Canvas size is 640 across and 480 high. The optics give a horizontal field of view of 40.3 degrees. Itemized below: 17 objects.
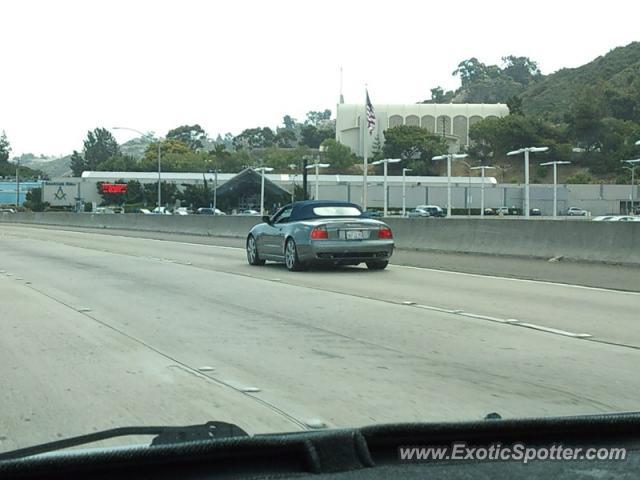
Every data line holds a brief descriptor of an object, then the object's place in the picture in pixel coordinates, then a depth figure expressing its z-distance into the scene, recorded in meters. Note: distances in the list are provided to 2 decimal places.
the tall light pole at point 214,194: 81.16
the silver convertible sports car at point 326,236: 17.44
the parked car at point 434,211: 74.56
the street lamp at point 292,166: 125.79
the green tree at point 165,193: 103.06
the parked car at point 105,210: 92.40
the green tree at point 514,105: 152.38
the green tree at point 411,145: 139.00
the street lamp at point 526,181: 53.16
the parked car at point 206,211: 77.71
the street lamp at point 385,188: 65.56
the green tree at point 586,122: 112.69
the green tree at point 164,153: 147.62
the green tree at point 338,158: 139.38
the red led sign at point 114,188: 106.11
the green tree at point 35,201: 107.70
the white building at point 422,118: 159.38
